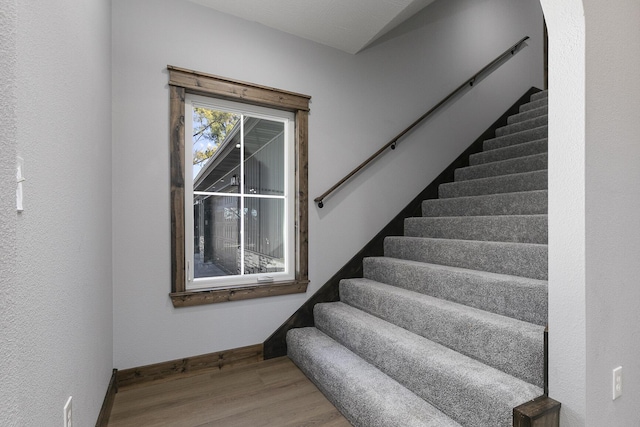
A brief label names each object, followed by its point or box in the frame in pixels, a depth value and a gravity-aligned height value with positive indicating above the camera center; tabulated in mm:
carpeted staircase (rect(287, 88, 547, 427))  1351 -577
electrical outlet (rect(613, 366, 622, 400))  1235 -657
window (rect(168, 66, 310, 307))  2123 +179
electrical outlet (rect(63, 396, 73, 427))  994 -624
